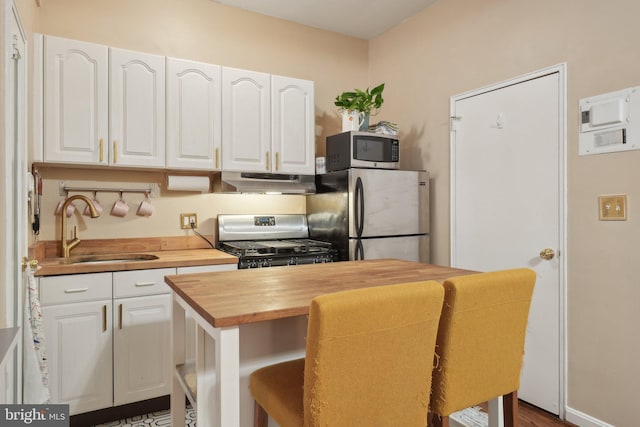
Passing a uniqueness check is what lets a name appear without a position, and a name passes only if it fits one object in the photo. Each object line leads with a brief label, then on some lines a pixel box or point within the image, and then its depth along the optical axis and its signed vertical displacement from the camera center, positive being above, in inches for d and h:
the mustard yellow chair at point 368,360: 41.3 -16.7
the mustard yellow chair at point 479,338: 50.6 -17.2
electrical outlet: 123.0 -3.2
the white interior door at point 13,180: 61.4 +5.3
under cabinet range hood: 118.4 +8.3
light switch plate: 82.3 +0.4
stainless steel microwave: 121.3 +18.4
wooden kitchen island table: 45.1 -11.7
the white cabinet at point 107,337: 87.1 -29.1
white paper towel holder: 115.5 +8.0
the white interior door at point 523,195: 95.0 +3.7
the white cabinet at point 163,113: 96.2 +26.4
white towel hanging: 69.2 -25.6
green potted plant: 130.0 +34.5
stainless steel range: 110.2 -10.5
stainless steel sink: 105.5 -13.1
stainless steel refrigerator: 117.7 -1.1
